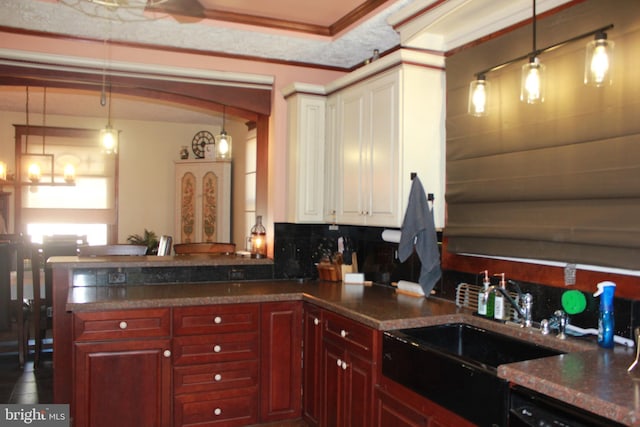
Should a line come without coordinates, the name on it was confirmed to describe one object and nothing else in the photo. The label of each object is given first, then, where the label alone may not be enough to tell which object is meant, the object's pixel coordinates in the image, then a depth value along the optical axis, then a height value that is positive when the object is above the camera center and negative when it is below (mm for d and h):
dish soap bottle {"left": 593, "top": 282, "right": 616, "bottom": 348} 2086 -377
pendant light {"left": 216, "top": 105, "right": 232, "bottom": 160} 4137 +578
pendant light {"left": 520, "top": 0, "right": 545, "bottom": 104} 1798 +477
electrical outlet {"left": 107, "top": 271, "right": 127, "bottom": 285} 3561 -413
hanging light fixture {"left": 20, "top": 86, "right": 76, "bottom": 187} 6637 +691
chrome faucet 2442 -399
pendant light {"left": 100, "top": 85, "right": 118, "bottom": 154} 3908 +572
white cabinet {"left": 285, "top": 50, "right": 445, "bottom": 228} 3088 +483
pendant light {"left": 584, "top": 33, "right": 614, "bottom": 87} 1657 +507
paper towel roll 3457 -110
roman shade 2062 +295
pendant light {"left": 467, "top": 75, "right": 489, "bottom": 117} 2135 +502
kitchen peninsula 2779 -652
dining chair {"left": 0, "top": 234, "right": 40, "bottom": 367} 4480 -621
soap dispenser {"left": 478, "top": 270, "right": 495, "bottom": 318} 2664 -412
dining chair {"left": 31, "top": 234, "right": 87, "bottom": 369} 4617 -603
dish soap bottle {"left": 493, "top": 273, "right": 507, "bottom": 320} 2584 -426
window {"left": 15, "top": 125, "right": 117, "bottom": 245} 7129 +398
